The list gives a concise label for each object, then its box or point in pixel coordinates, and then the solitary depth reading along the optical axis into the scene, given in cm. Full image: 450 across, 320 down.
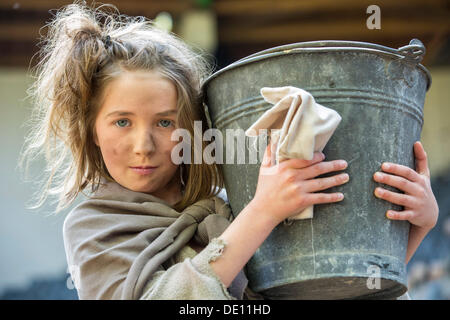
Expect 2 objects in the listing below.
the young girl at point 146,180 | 272
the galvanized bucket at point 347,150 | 272
